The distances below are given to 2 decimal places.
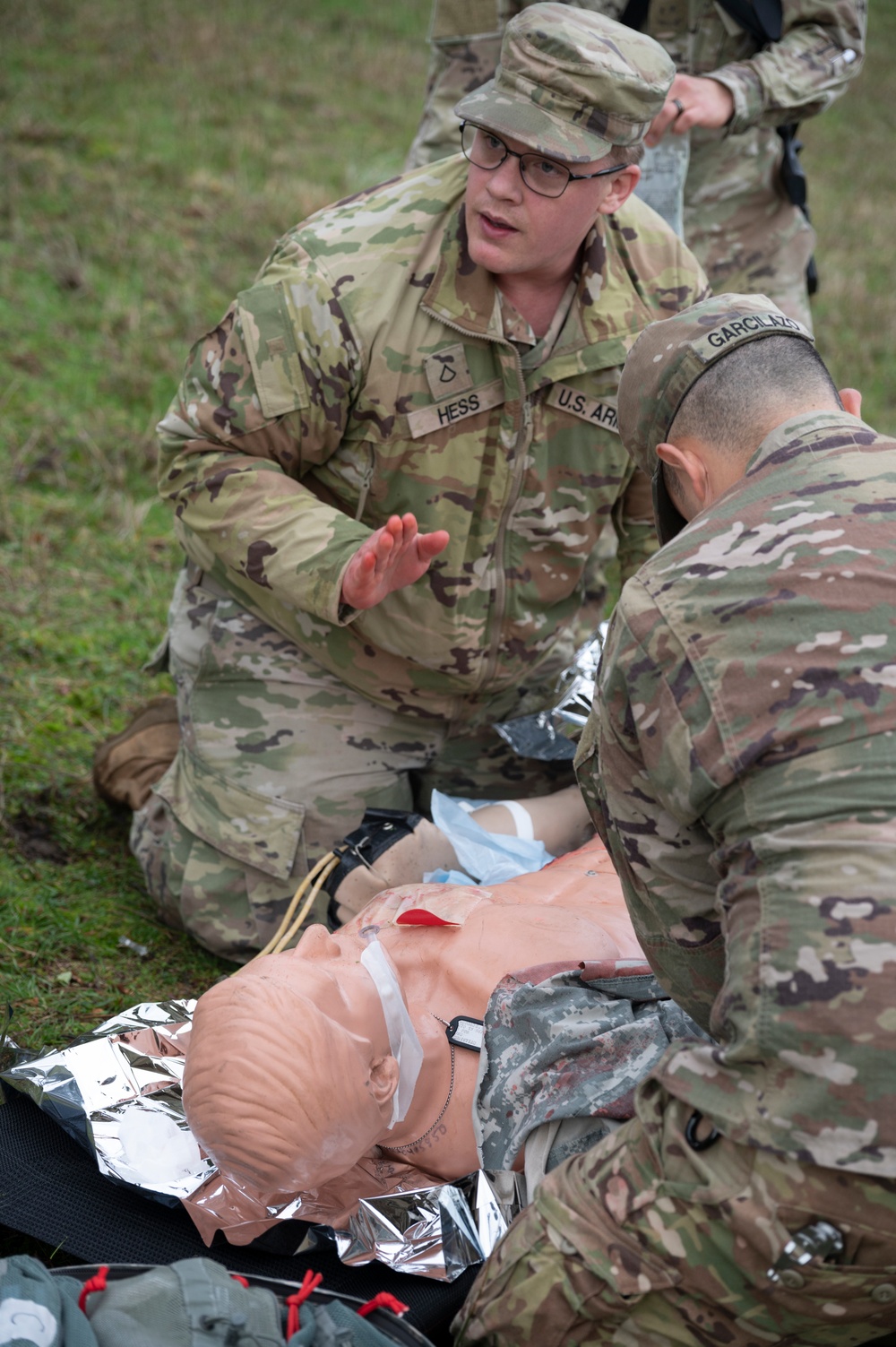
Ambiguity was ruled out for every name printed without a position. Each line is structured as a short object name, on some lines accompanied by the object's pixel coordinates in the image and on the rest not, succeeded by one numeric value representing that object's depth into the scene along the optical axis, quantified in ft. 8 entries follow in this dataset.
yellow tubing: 9.20
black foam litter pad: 7.32
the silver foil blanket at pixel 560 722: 12.17
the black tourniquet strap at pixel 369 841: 10.39
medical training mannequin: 6.98
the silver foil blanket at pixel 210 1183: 7.38
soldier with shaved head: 5.61
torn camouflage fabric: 7.50
